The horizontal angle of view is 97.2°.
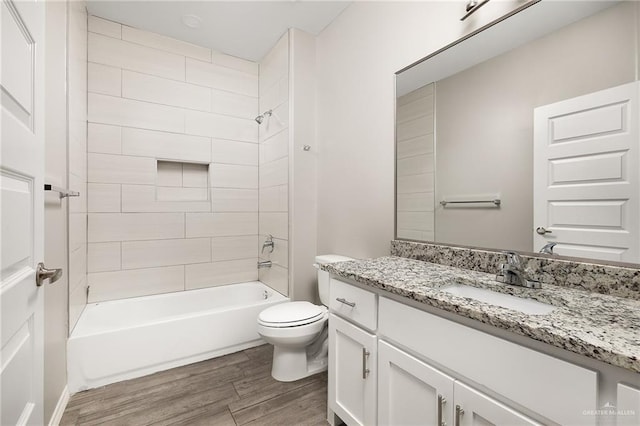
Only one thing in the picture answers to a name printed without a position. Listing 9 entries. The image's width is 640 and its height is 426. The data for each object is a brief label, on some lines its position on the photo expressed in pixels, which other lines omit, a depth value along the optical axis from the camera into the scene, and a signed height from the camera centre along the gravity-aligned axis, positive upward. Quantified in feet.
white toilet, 5.79 -2.63
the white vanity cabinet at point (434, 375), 2.17 -1.62
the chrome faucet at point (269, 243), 9.07 -1.02
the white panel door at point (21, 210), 2.16 +0.01
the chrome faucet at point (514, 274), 3.49 -0.79
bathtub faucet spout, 9.26 -1.73
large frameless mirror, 3.19 +1.08
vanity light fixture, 4.22 +3.13
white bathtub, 5.87 -2.94
